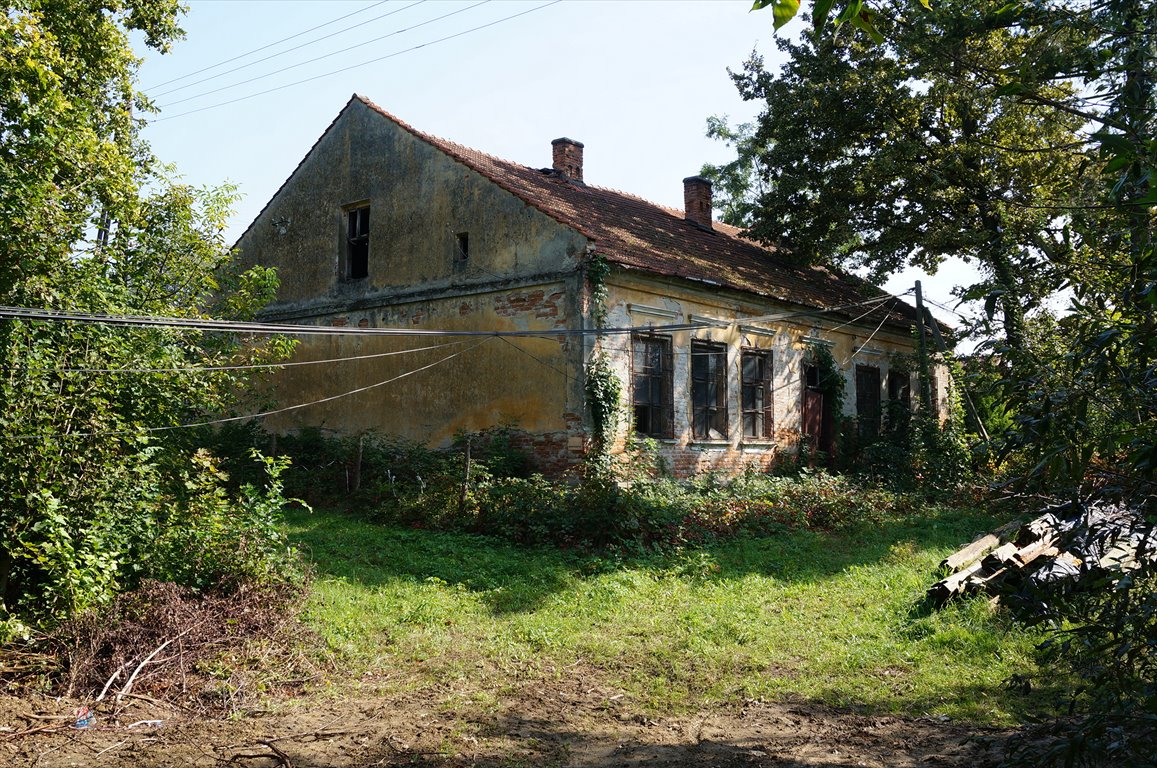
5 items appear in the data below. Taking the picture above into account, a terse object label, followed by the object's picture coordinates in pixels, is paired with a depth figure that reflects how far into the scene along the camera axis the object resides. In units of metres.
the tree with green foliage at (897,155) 17.59
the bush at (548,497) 11.81
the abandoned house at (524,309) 14.67
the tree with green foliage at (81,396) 7.09
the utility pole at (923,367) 17.81
